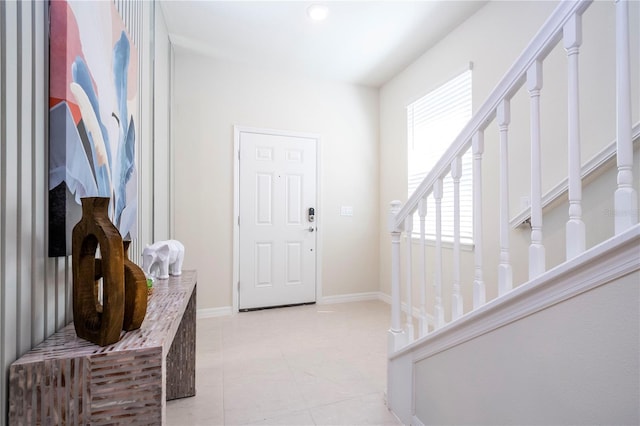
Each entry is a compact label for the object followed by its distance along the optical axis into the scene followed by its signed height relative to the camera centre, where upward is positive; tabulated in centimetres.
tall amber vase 71 -15
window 251 +77
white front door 325 -4
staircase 70 -26
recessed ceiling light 233 +165
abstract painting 84 +36
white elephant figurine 150 -21
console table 65 -37
